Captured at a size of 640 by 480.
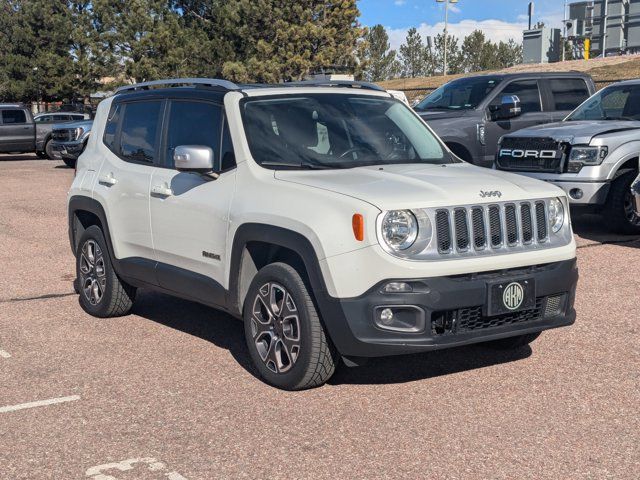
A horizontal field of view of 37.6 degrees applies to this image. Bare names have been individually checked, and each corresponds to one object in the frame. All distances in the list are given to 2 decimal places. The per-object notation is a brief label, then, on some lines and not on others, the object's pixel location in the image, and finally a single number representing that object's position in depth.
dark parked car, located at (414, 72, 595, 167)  13.64
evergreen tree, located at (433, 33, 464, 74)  89.06
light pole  47.41
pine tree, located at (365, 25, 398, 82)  83.25
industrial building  50.84
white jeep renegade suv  4.93
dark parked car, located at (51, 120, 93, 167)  23.67
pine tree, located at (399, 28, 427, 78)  89.69
